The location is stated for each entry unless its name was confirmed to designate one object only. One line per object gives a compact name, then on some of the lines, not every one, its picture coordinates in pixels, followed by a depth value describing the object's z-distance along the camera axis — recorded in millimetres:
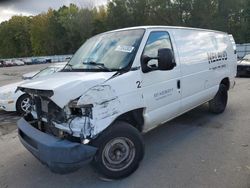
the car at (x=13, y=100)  5326
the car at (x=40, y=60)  40568
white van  2269
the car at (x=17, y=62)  39358
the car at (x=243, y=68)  9553
